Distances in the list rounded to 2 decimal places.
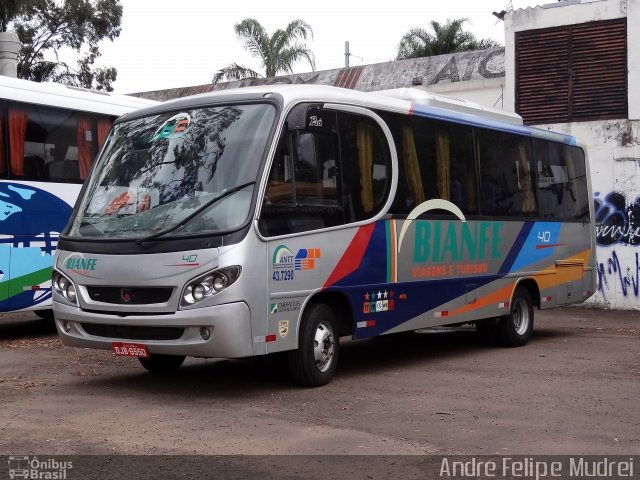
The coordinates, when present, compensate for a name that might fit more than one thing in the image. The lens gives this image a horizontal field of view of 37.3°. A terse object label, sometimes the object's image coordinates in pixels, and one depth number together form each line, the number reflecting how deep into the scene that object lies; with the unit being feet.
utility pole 162.96
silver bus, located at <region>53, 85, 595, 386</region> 27.81
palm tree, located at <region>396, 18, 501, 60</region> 135.33
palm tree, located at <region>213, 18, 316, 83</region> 120.06
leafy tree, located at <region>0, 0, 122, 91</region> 127.24
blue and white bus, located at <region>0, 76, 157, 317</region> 42.14
